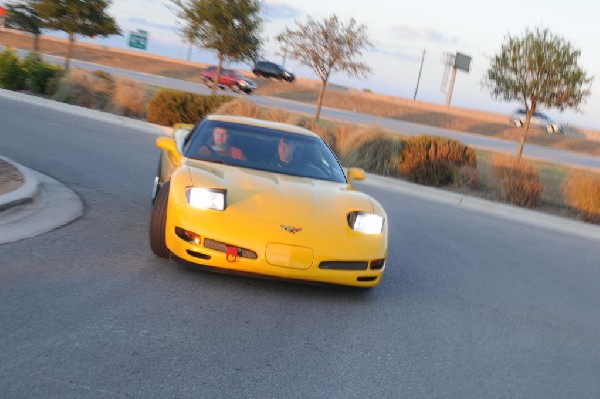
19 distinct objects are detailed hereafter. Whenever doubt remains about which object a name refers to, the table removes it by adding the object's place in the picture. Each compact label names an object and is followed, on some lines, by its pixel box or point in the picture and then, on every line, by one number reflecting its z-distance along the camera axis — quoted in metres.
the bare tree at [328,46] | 27.05
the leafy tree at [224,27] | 25.72
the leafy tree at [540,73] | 23.97
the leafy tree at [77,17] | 29.30
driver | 6.61
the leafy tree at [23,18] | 40.41
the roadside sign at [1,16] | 61.47
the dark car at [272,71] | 57.69
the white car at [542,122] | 51.04
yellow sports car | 5.34
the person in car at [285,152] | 6.76
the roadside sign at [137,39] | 74.44
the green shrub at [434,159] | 17.06
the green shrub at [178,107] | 20.72
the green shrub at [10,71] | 23.23
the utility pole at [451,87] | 76.22
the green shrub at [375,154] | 17.77
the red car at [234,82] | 45.25
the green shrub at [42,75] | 23.05
